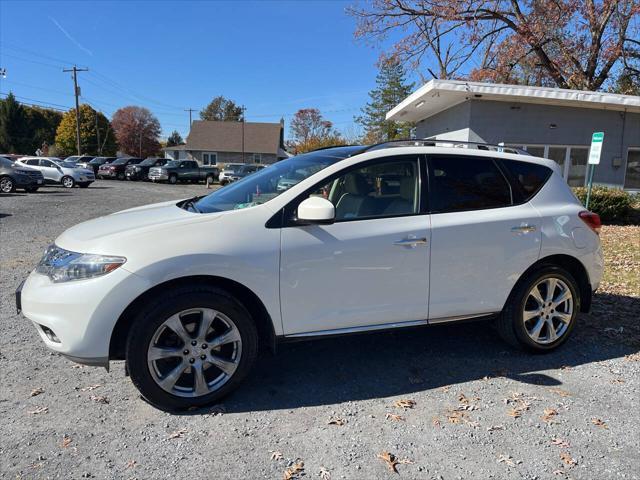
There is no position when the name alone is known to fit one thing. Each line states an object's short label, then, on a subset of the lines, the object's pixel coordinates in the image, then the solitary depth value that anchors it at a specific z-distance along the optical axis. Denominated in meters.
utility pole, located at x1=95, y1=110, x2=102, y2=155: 69.79
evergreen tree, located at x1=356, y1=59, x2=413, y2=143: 54.25
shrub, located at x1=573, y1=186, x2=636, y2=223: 12.76
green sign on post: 10.63
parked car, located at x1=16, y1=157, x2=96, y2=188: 25.47
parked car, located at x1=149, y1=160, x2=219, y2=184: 33.38
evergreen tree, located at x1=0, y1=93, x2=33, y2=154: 62.97
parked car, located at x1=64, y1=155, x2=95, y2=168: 39.50
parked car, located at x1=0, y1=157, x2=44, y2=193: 20.42
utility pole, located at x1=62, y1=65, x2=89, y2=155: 47.84
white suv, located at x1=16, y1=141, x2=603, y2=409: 2.93
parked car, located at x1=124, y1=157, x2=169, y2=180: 34.94
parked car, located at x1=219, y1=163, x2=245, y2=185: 32.47
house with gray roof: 58.69
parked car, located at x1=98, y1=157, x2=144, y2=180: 35.53
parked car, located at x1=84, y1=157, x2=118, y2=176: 36.81
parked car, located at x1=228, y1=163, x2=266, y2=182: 32.13
